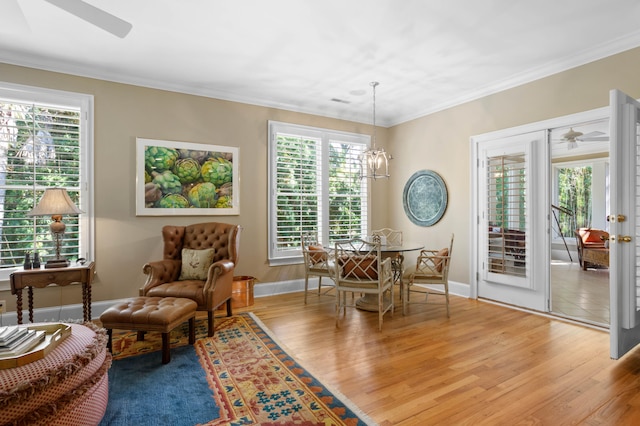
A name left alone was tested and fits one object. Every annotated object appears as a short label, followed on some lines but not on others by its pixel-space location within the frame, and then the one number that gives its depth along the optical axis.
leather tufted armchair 3.38
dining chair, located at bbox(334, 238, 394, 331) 3.57
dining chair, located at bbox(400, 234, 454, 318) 3.99
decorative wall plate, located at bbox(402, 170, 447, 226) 5.29
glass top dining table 3.91
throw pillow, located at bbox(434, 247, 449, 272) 4.04
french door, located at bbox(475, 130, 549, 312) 4.08
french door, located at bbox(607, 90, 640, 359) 2.64
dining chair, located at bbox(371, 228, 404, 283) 4.39
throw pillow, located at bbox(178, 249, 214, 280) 3.82
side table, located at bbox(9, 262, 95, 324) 3.21
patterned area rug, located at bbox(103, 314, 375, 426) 2.04
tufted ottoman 2.74
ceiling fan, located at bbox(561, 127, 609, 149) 6.22
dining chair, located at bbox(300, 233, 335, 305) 4.48
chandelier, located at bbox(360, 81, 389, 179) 4.45
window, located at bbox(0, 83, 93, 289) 3.58
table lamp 3.27
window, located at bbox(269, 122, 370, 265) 5.15
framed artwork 4.24
